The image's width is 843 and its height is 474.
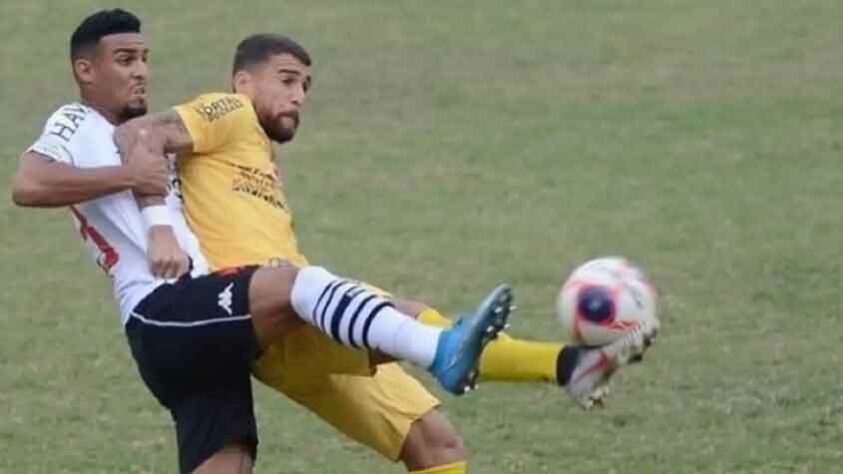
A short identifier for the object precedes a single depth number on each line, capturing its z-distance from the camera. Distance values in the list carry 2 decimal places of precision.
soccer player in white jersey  13.54
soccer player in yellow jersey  14.75
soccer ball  13.53
